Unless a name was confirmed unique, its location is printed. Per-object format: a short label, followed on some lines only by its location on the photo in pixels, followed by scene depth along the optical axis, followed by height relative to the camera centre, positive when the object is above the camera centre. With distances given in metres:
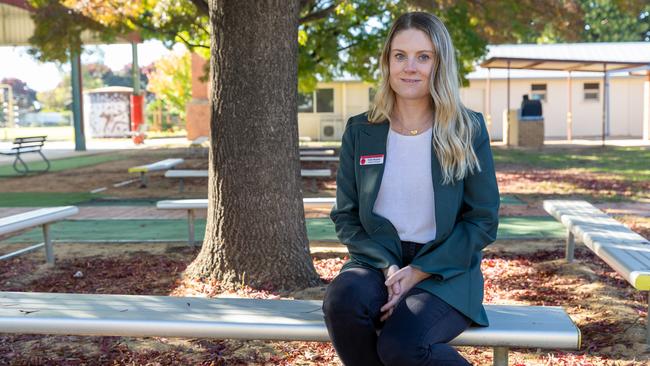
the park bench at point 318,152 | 17.33 -0.51
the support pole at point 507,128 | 26.33 +0.04
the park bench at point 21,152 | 15.96 -0.41
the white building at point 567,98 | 33.22 +1.40
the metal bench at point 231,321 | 2.94 -0.82
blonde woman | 2.87 -0.32
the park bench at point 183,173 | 11.77 -0.67
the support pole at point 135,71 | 32.20 +2.86
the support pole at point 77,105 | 26.25 +1.01
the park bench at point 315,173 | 11.61 -0.67
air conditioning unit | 34.25 +0.08
